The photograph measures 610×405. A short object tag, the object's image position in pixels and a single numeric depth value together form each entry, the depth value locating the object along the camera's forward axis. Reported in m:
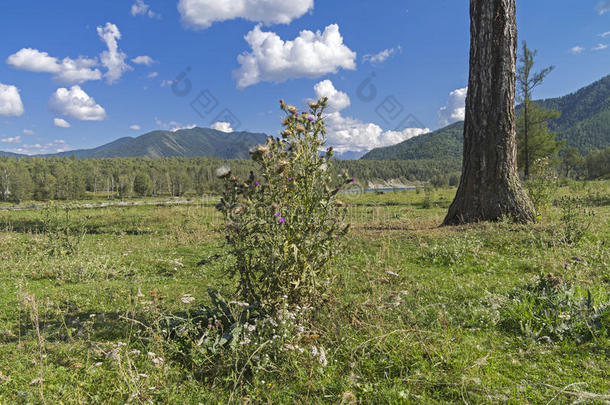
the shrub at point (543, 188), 10.69
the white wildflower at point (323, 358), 2.68
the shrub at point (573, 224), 6.59
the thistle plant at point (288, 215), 3.15
